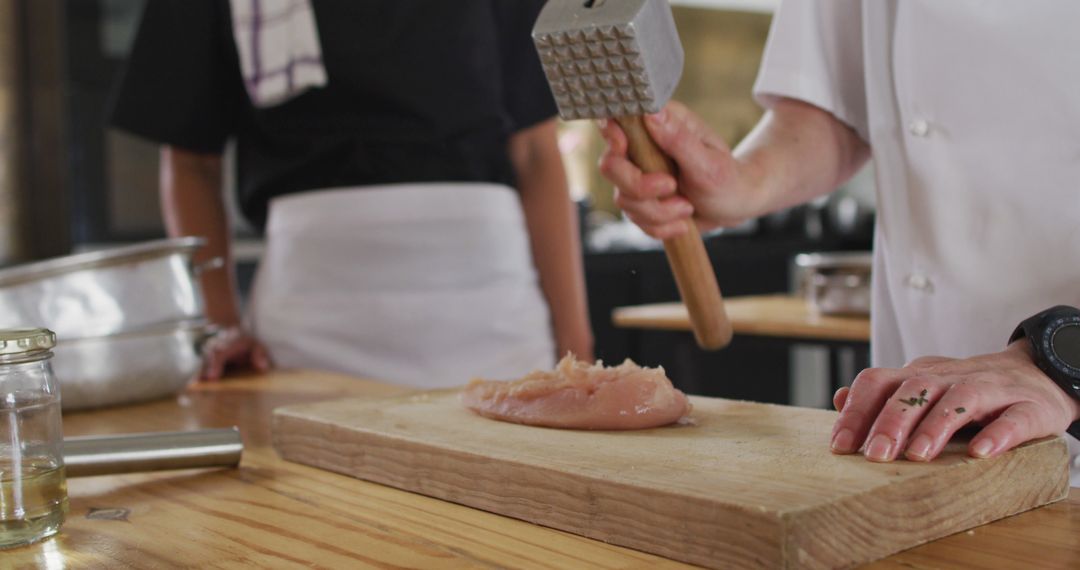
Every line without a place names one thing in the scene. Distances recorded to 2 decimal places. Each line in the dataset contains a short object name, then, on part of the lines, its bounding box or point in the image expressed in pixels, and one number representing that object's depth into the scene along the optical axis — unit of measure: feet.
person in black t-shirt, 6.75
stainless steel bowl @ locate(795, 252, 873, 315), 8.79
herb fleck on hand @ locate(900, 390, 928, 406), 4.41
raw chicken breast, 4.73
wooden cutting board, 4.13
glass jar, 4.33
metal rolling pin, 4.77
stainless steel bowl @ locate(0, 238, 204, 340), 5.55
